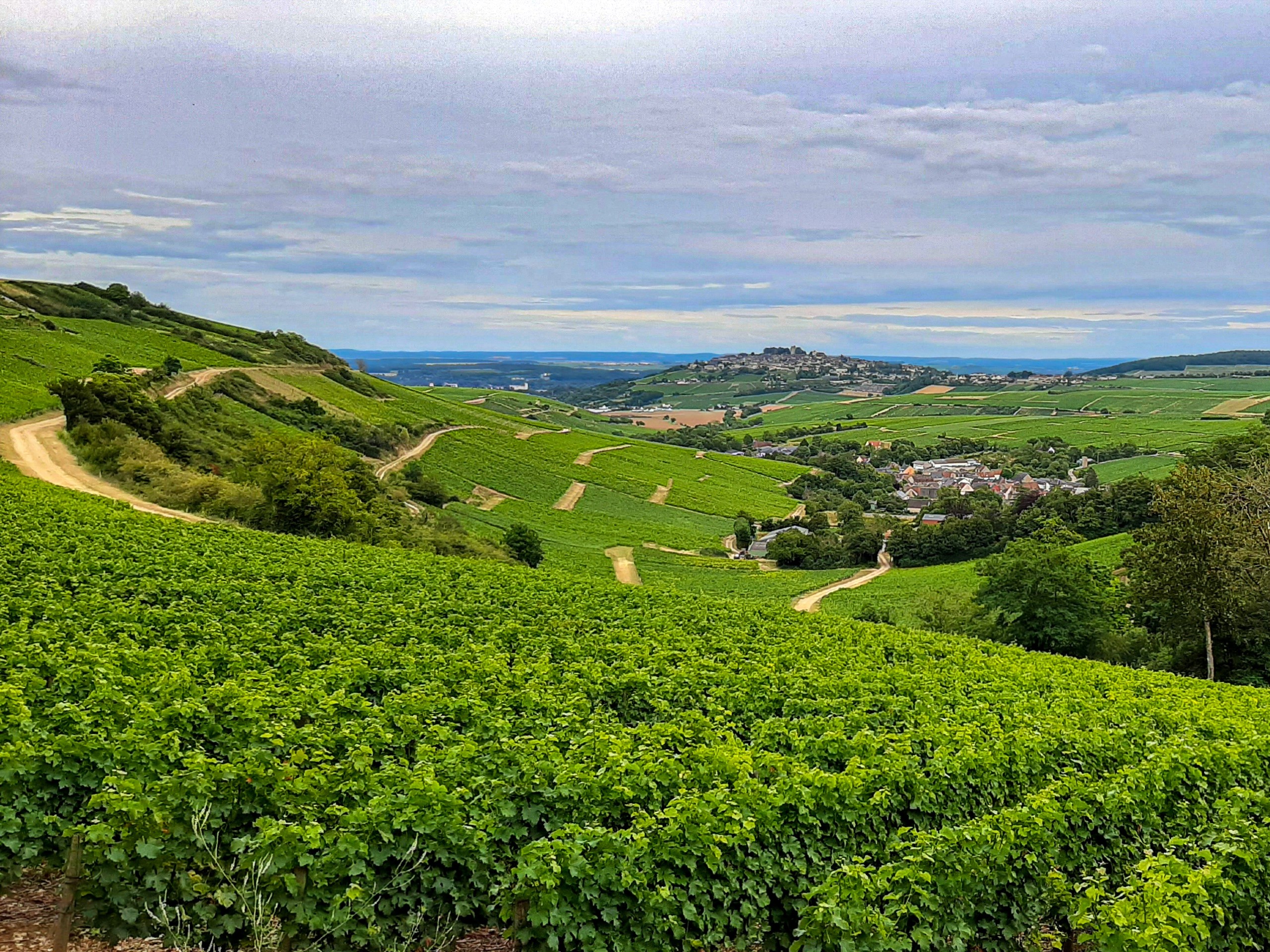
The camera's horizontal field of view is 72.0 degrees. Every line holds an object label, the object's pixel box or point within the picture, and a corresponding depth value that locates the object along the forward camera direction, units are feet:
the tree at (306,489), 144.25
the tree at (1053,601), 134.41
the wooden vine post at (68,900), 26.30
